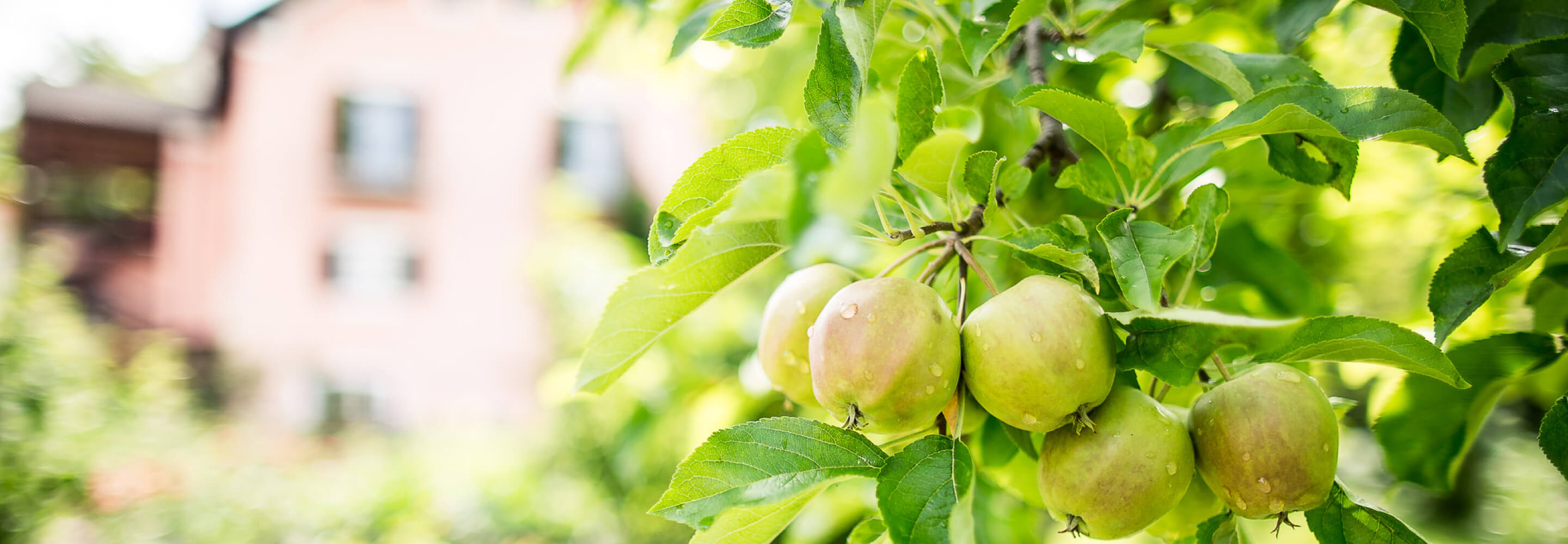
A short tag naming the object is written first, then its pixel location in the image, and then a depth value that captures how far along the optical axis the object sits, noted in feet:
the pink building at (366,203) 29.27
